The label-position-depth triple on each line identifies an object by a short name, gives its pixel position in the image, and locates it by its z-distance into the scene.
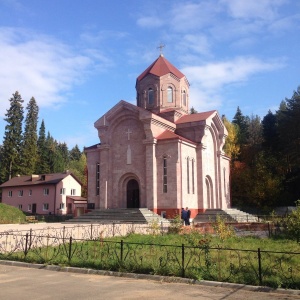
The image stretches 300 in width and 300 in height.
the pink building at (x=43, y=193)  47.00
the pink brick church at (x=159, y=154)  28.30
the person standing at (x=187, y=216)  23.00
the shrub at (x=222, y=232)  13.77
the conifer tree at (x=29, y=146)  54.34
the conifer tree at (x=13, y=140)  52.46
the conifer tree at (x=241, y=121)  62.08
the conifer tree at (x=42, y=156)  61.92
